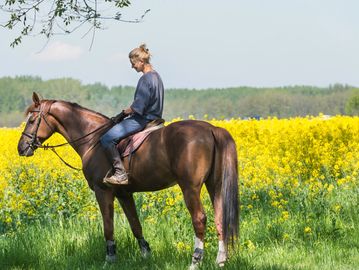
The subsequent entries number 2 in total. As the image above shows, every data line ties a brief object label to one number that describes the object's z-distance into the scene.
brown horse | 11.87
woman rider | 12.70
